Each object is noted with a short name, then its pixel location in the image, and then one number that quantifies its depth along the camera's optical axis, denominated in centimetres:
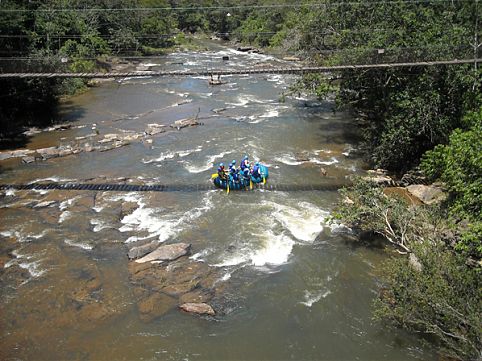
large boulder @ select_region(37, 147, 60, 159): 1811
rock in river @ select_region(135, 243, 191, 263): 1124
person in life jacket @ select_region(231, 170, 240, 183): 1501
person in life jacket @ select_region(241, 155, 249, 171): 1532
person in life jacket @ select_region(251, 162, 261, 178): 1541
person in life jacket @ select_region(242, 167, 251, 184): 1518
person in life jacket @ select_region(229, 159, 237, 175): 1503
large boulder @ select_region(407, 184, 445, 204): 1334
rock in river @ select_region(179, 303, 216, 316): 945
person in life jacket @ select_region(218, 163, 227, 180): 1502
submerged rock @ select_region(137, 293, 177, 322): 943
